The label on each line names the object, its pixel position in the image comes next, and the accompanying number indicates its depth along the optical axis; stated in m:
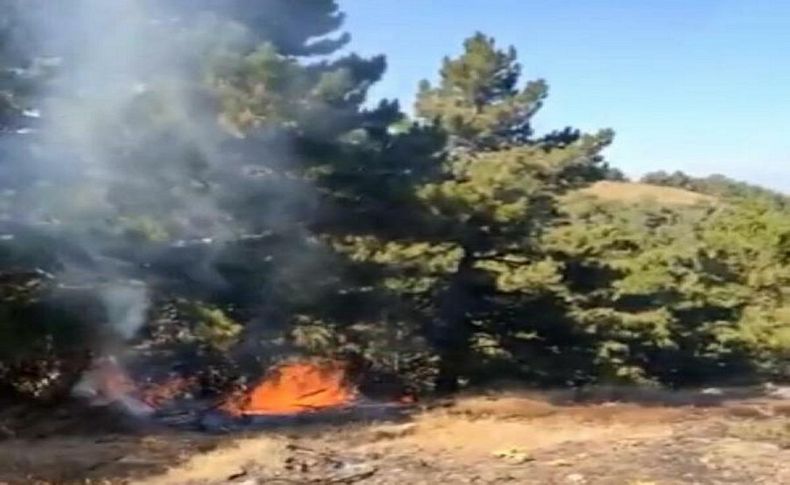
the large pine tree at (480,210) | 17.47
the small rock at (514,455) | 9.67
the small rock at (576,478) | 8.74
